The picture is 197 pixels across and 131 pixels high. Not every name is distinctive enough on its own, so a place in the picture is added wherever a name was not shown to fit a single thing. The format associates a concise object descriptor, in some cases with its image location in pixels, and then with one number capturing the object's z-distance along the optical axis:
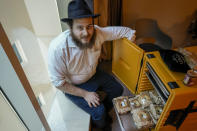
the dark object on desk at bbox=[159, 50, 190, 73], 0.71
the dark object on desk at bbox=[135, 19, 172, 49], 1.89
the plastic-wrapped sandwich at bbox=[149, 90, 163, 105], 0.93
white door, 0.50
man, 0.95
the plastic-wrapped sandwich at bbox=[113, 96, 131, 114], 0.96
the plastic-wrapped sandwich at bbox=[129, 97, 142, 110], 0.98
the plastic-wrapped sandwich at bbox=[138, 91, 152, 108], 0.95
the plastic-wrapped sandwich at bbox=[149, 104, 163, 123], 0.87
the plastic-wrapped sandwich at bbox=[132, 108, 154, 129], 0.87
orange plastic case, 0.64
